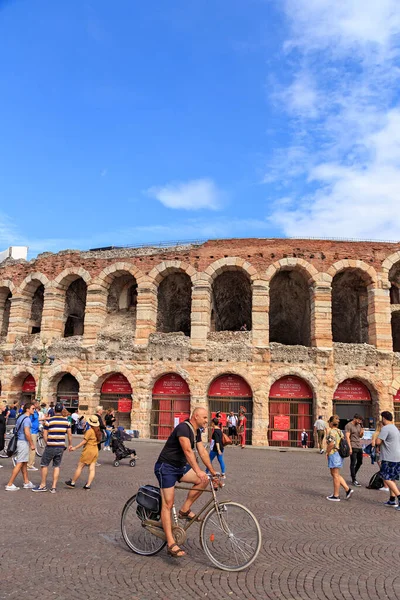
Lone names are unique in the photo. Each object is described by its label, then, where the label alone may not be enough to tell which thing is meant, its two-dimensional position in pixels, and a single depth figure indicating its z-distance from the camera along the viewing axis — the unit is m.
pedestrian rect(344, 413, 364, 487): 10.14
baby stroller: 12.30
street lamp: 20.67
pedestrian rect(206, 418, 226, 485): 10.97
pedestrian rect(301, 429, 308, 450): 20.66
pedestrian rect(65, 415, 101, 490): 8.53
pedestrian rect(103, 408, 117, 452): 16.47
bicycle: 4.51
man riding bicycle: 4.69
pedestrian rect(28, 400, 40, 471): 11.18
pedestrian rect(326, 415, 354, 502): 8.39
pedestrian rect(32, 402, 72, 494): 8.41
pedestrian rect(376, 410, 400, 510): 8.02
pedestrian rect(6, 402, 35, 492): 8.36
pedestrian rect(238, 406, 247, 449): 19.83
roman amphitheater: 21.42
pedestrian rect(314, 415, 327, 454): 18.81
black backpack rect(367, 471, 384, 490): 9.88
